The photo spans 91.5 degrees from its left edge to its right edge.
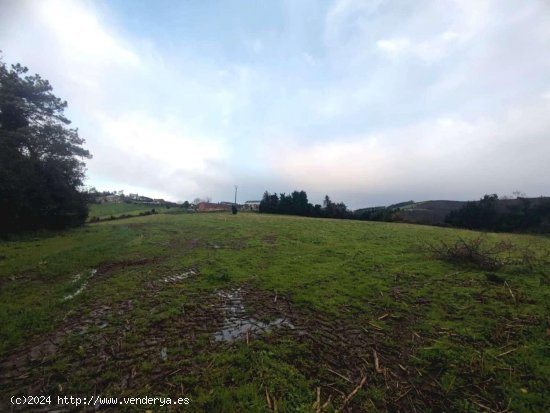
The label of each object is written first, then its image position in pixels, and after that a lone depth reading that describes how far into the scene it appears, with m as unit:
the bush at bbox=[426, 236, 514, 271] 11.82
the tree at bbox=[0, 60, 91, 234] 21.56
